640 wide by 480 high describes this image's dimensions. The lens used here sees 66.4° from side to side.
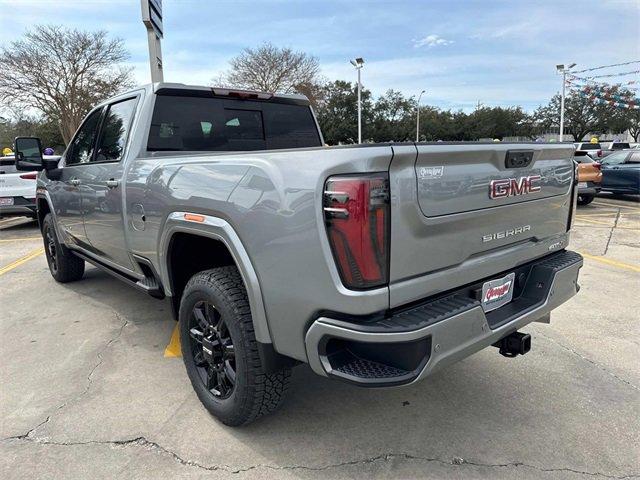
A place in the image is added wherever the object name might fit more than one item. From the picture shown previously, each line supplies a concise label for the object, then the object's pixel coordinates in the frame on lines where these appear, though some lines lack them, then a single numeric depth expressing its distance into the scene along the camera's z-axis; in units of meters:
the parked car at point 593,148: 17.42
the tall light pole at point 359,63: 33.88
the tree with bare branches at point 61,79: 30.78
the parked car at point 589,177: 11.95
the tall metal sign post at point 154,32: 8.51
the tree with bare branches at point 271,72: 39.56
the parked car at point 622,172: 13.50
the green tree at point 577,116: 56.88
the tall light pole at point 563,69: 30.61
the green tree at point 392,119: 57.25
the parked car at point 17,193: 9.77
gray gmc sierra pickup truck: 1.99
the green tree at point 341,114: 50.81
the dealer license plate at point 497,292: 2.50
